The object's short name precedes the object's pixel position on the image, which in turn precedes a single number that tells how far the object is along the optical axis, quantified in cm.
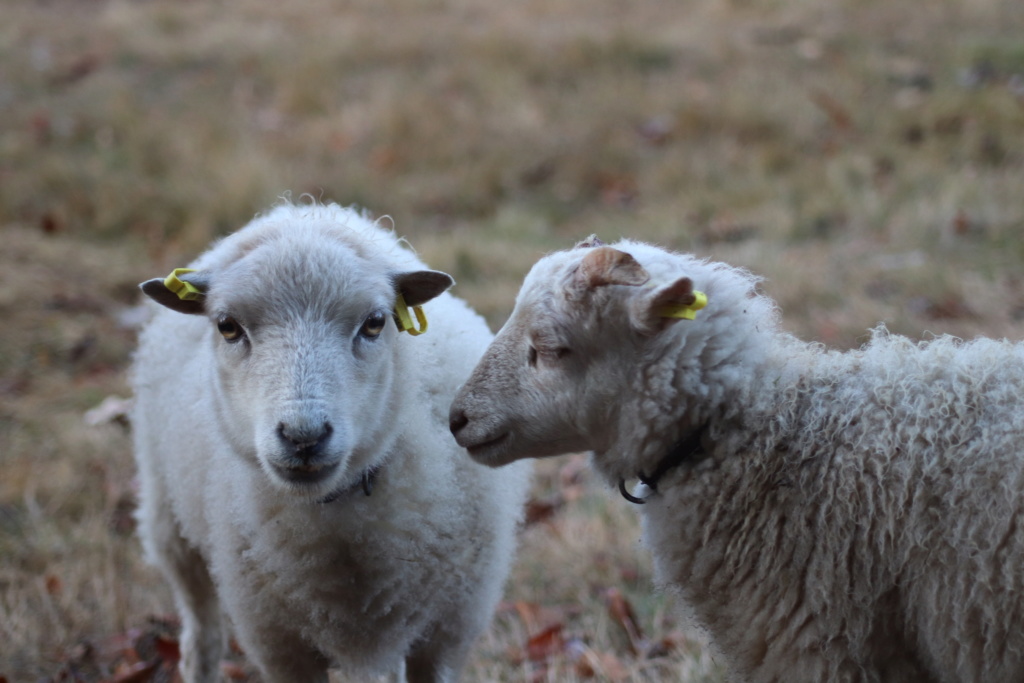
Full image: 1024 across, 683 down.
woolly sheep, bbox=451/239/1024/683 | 217
